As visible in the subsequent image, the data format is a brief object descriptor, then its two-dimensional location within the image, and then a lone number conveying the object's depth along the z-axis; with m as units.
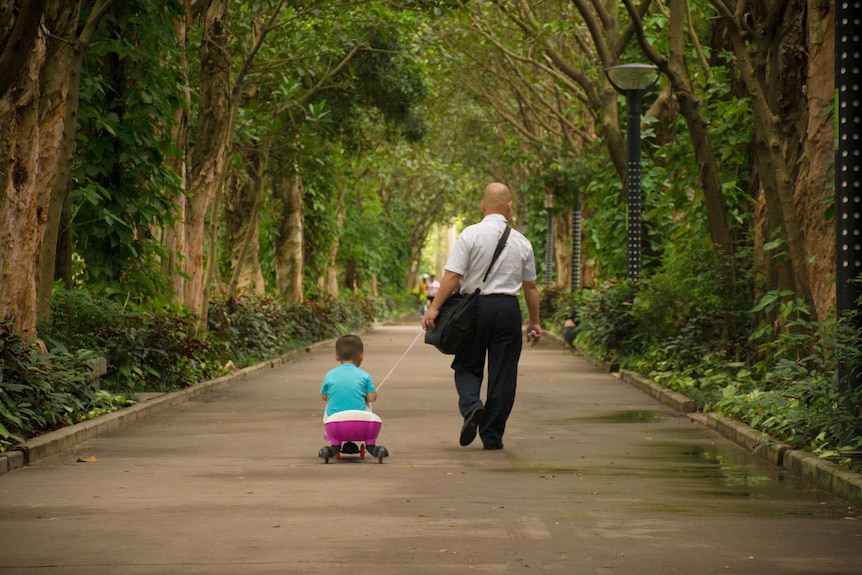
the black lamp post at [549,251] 52.00
